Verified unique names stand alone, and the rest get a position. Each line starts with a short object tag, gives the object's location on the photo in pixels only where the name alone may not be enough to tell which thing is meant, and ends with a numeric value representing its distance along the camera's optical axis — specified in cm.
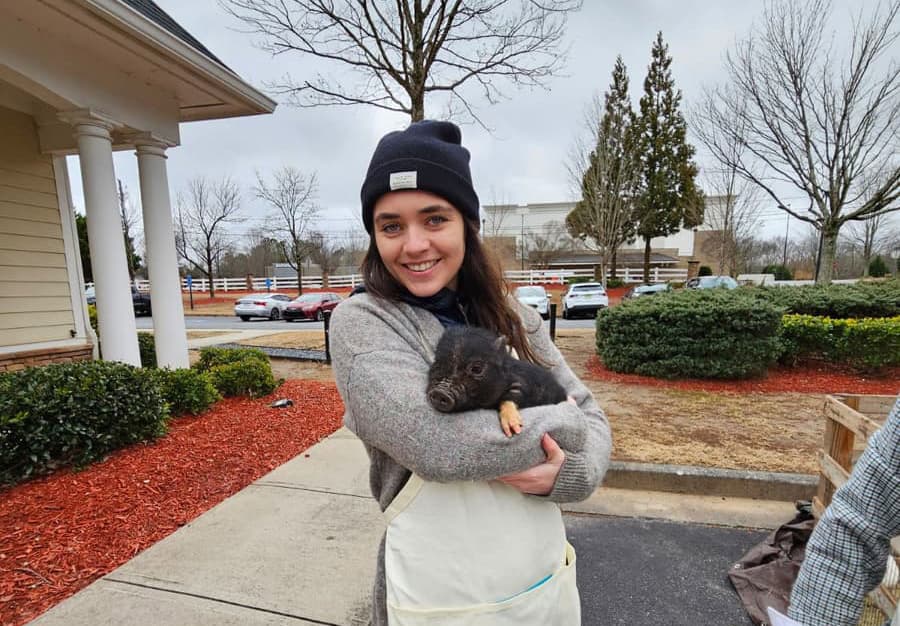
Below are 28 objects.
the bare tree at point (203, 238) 3426
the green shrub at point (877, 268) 3547
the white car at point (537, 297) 1895
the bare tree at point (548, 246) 4400
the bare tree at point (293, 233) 3098
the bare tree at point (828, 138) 1007
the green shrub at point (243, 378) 635
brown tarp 252
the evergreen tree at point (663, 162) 2809
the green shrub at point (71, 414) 374
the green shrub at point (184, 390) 534
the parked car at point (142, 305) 2692
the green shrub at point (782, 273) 3812
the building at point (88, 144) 468
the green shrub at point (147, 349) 770
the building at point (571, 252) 4222
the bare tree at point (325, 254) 3962
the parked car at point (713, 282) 1770
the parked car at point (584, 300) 2022
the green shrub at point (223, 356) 684
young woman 111
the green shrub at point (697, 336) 679
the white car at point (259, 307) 2406
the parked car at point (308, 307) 2338
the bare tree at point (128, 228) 3046
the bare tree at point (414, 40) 941
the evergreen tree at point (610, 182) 2202
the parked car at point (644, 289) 2204
